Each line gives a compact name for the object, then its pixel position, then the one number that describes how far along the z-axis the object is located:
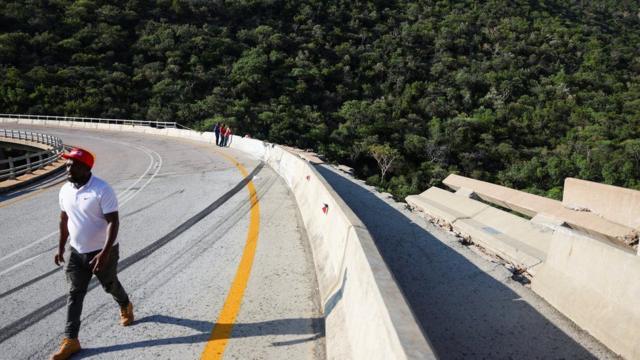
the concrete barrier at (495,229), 6.85
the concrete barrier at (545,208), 8.10
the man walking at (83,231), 3.89
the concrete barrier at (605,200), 8.07
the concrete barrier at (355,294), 2.62
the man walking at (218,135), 29.17
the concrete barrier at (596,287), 4.01
